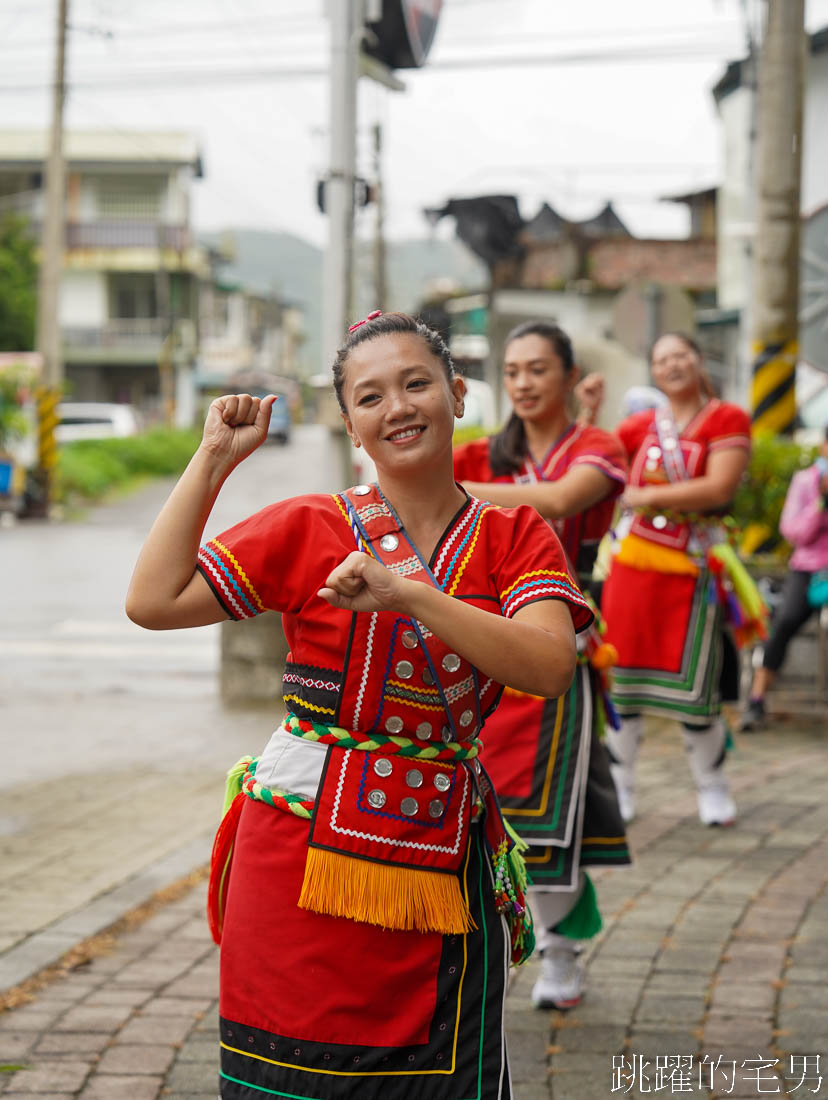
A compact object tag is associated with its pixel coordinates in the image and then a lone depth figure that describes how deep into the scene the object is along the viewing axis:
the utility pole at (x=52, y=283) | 23.20
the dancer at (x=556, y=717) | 4.01
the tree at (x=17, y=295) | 37.19
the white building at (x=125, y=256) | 48.62
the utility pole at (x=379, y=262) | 35.38
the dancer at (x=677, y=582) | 5.98
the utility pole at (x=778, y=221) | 9.27
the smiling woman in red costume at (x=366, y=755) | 2.35
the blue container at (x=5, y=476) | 21.89
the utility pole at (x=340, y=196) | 7.93
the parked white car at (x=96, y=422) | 32.94
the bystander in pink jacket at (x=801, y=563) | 8.00
